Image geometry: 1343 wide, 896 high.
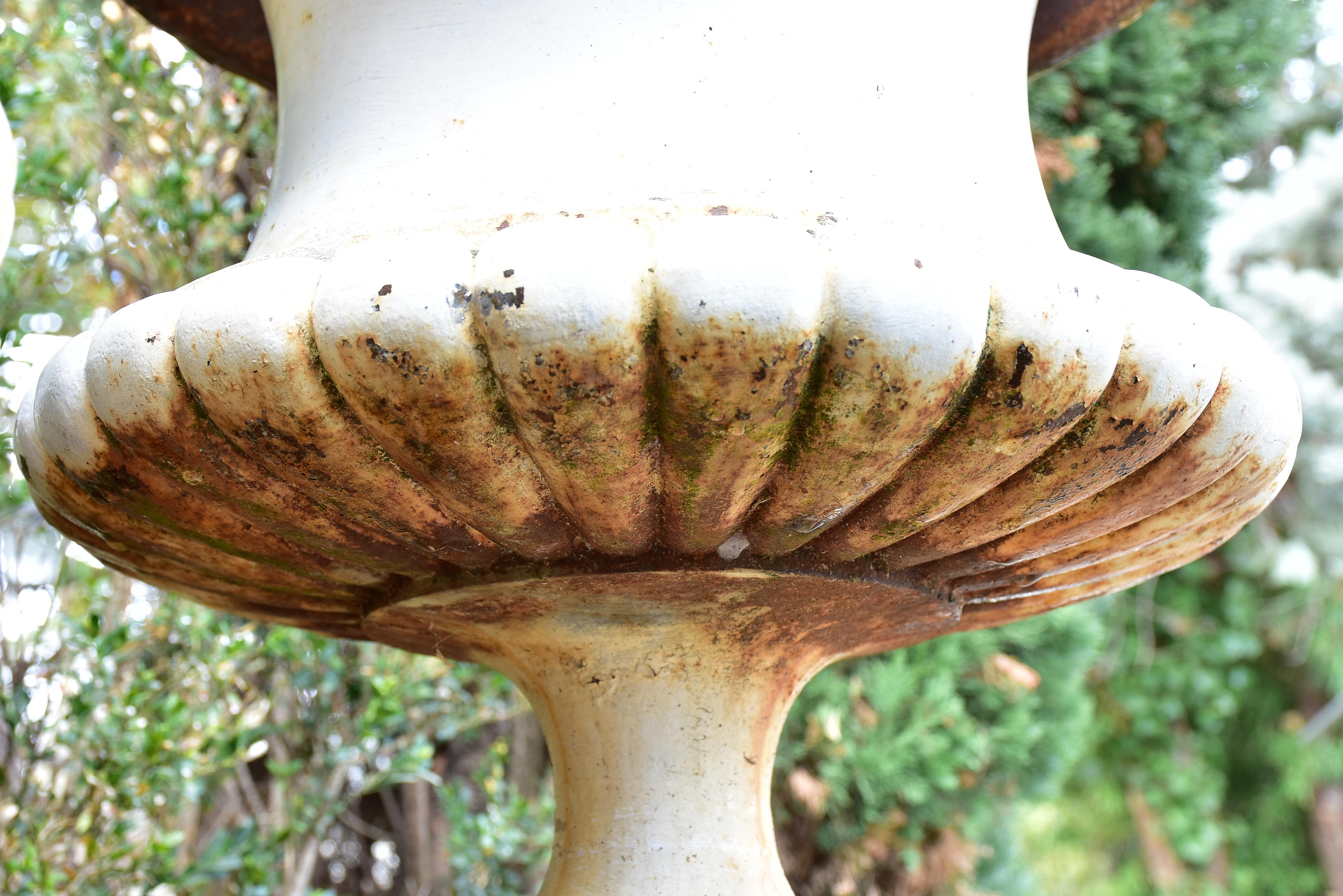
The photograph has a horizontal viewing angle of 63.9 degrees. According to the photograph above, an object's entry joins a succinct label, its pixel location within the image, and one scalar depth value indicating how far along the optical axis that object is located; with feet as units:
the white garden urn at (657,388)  2.21
